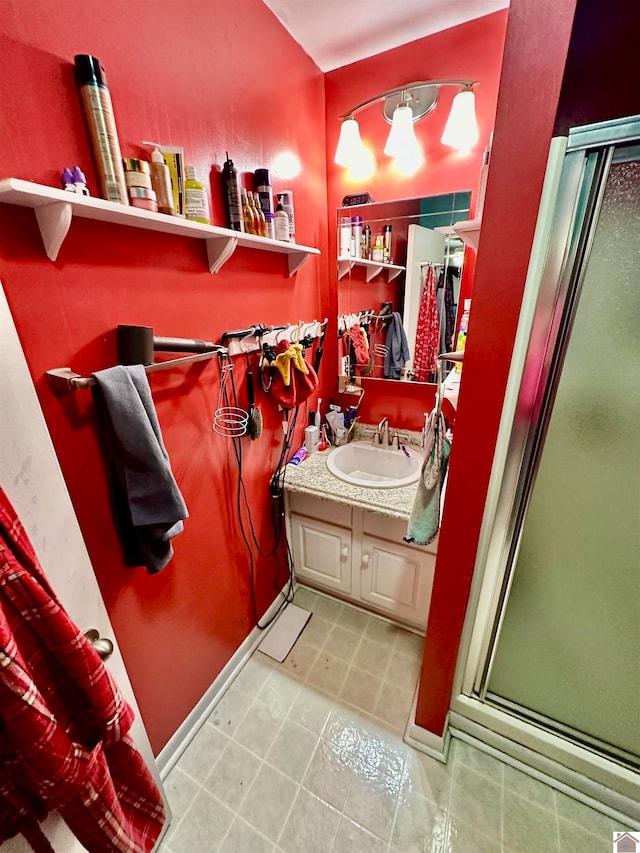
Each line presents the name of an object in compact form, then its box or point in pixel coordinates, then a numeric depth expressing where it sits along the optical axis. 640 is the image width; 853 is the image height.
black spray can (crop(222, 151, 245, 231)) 1.12
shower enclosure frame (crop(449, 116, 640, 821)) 0.70
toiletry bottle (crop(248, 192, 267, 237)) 1.24
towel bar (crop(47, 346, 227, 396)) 0.76
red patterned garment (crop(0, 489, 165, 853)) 0.47
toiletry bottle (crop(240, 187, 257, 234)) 1.19
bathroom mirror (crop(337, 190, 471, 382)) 1.63
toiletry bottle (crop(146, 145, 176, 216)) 0.88
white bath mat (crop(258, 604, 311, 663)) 1.69
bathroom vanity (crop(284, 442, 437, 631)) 1.53
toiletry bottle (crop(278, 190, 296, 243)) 1.36
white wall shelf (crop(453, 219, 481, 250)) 0.99
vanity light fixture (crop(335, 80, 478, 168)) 1.36
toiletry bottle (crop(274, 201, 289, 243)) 1.33
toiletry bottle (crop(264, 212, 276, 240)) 1.30
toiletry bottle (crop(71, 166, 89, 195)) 0.73
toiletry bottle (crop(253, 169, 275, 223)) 1.26
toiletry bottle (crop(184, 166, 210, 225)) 0.96
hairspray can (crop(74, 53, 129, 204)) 0.72
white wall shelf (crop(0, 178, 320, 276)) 0.63
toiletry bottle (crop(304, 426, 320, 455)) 1.89
